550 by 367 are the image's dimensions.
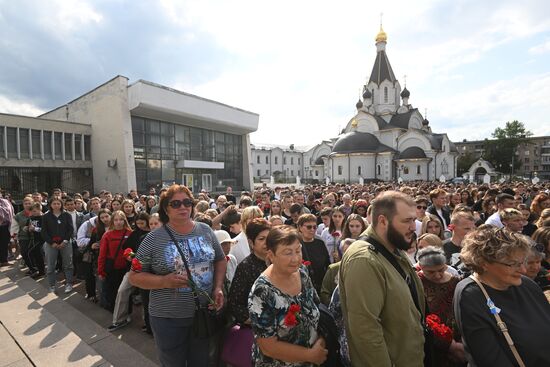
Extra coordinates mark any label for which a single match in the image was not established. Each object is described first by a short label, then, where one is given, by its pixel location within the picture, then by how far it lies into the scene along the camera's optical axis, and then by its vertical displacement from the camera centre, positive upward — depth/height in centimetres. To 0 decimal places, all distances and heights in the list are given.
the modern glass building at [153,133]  2395 +458
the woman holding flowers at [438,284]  251 -103
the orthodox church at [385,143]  4891 +575
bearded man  176 -76
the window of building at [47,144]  2372 +329
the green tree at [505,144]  6962 +689
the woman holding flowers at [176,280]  254 -87
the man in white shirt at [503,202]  519 -59
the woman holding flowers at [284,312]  190 -91
